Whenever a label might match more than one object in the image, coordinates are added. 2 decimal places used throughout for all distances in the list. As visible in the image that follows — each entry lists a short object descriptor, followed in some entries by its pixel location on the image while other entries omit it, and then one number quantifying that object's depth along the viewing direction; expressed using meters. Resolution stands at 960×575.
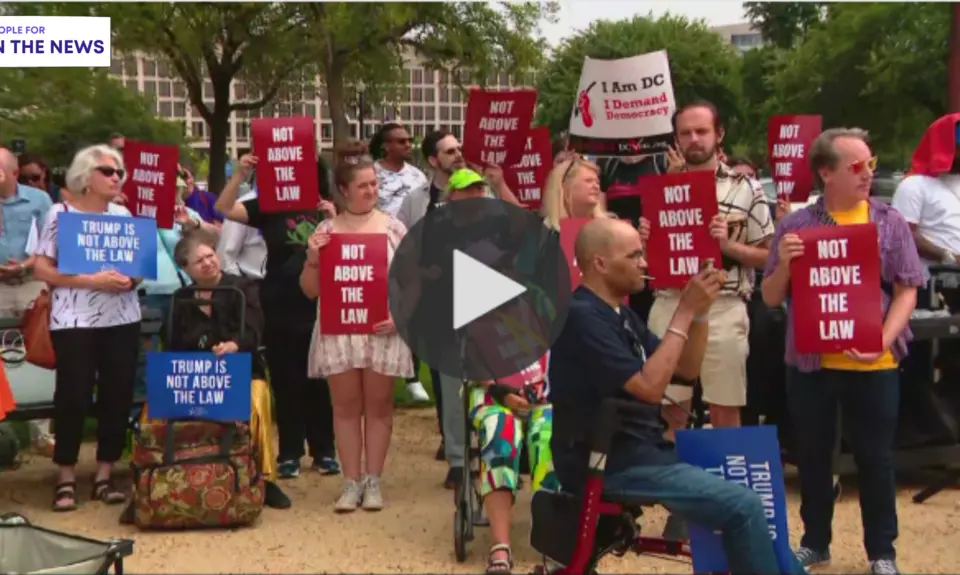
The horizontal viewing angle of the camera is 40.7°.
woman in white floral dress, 6.81
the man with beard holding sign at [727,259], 6.18
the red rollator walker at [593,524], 4.30
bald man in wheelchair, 4.28
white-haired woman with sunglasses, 6.85
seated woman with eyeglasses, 6.92
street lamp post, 30.26
